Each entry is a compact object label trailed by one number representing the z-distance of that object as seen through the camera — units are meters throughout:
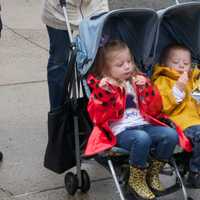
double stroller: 5.15
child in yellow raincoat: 5.15
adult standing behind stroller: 6.00
